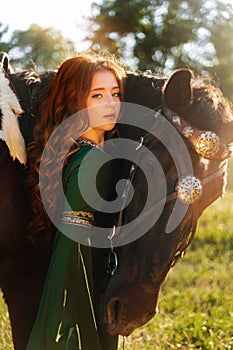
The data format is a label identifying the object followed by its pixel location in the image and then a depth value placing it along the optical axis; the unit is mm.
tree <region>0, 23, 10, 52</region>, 18024
